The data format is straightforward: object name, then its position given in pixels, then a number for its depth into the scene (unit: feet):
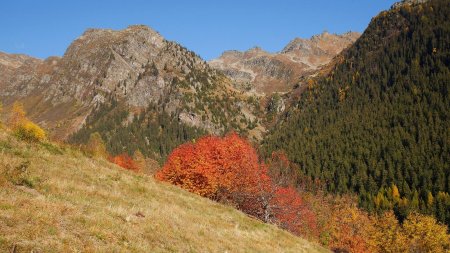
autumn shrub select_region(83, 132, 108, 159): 102.68
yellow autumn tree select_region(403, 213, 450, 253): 274.16
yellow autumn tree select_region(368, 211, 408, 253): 277.64
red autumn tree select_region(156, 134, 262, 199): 208.13
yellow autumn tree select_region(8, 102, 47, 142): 83.50
